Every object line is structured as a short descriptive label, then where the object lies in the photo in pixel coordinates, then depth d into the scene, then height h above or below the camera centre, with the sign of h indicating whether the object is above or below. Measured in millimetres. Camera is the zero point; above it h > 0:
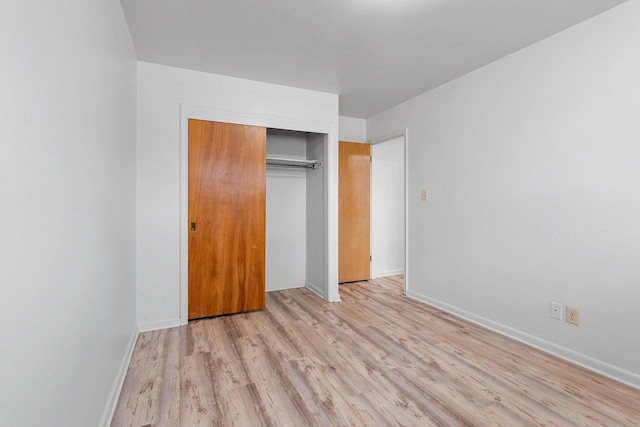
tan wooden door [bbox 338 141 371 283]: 4332 +8
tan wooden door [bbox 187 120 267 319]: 2945 -63
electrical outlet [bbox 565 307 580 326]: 2193 -754
